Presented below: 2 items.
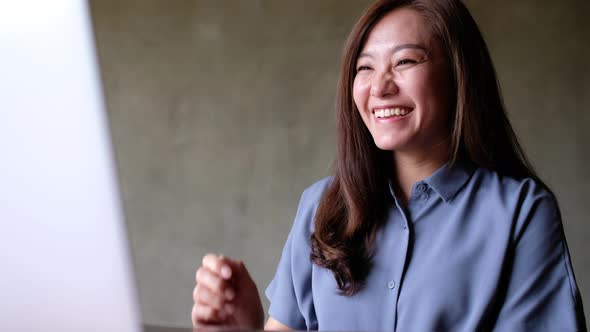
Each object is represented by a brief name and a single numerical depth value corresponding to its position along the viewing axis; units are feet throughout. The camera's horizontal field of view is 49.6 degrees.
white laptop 1.73
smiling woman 3.70
